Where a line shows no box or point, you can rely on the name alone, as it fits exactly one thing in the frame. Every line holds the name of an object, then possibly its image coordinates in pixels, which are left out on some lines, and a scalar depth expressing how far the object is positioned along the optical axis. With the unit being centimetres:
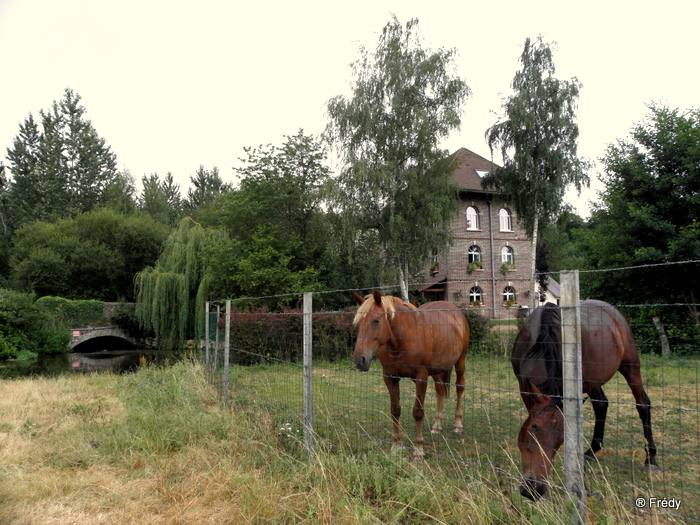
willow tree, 2166
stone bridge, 2841
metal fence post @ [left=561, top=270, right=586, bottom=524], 254
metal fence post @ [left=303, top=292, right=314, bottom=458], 428
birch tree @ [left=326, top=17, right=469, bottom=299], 1973
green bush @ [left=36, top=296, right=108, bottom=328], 2917
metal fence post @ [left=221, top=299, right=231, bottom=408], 645
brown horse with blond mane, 412
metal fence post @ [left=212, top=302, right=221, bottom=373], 792
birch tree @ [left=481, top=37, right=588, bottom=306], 2117
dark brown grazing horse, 280
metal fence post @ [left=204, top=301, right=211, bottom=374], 875
